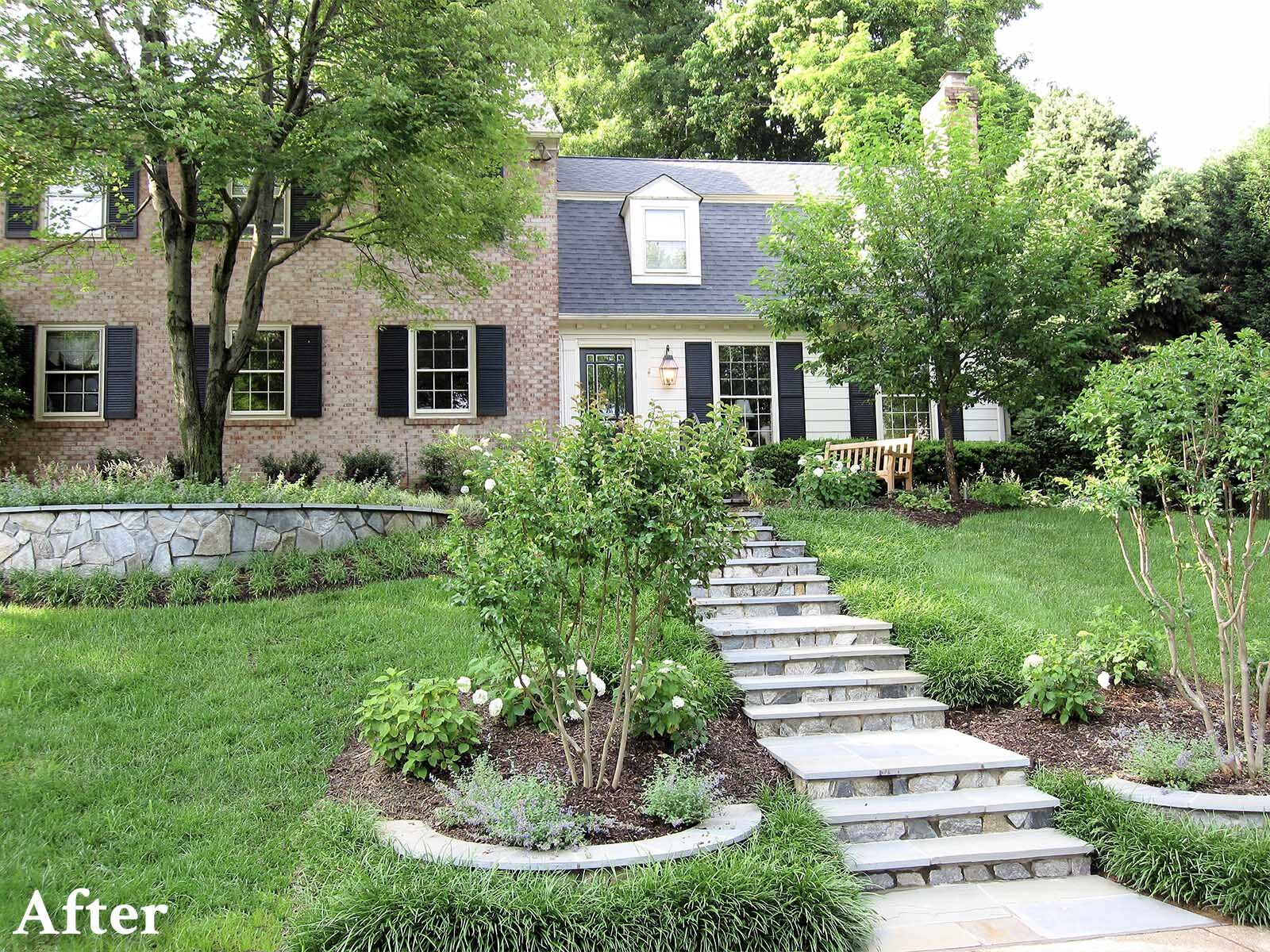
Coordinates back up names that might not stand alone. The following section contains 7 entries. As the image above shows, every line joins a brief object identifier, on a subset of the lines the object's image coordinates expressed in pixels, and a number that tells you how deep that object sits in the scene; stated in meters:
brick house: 12.59
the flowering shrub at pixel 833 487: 9.70
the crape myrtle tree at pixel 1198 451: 4.33
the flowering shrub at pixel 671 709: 4.43
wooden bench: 10.79
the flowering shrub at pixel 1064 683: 5.02
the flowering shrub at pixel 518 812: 3.50
